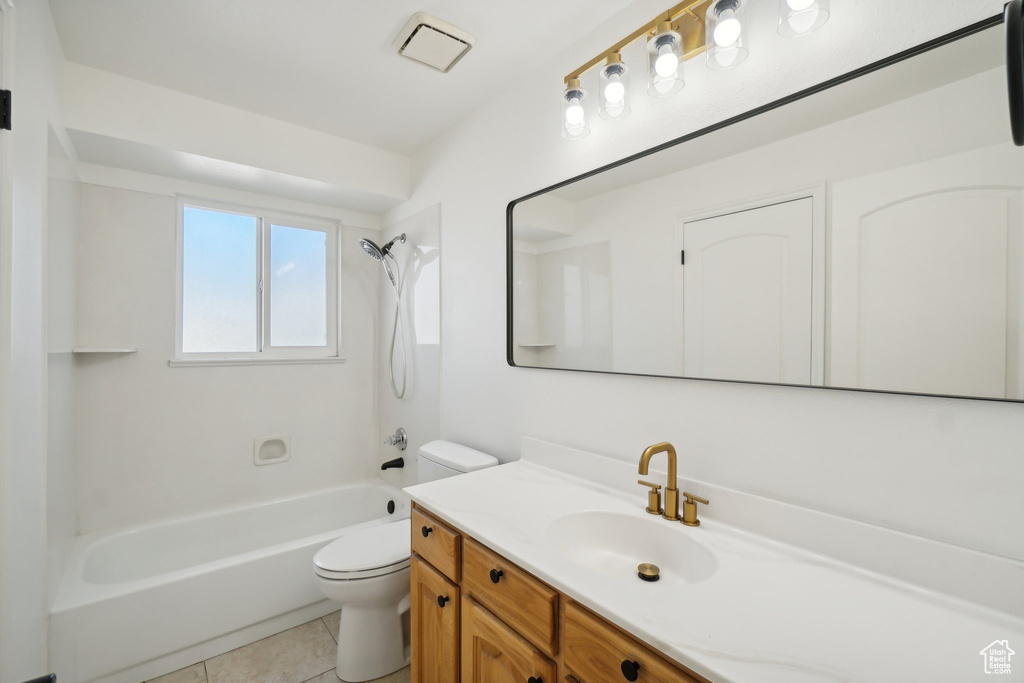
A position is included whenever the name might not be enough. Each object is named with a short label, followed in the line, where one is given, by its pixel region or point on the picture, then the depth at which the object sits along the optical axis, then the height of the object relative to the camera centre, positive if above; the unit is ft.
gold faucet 3.84 -1.37
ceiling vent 5.07 +3.65
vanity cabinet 2.70 -2.17
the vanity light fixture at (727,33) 3.51 +2.50
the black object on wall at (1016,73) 1.85 +1.15
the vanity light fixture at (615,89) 4.45 +2.61
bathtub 5.43 -3.63
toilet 5.62 -3.31
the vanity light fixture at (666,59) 3.94 +2.57
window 8.11 +1.05
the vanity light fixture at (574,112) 4.91 +2.58
